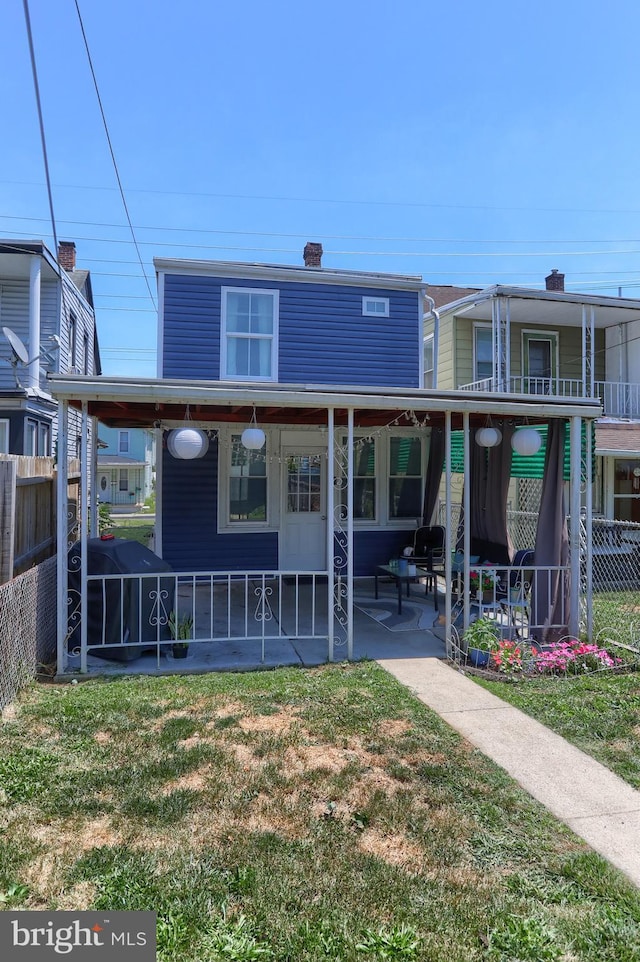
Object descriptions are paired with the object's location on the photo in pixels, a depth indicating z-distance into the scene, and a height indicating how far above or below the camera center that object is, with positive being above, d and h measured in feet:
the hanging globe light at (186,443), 20.04 +1.74
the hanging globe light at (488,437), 23.26 +2.37
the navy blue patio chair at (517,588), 21.33 -3.78
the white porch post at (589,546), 20.67 -1.82
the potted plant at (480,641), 19.13 -4.94
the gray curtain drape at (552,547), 21.12 -1.92
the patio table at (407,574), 25.21 -3.93
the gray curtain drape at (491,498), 25.82 -0.16
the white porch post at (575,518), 20.56 -0.80
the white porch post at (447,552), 19.92 -2.05
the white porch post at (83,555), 17.72 -1.98
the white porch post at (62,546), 17.49 -1.66
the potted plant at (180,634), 19.57 -4.89
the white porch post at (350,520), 18.99 -0.88
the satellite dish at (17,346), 32.45 +8.55
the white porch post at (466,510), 19.85 -0.56
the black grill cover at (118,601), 19.01 -3.65
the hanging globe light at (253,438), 20.39 +1.98
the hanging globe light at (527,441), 20.72 +1.97
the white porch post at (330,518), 18.92 -0.82
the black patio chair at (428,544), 29.66 -2.62
